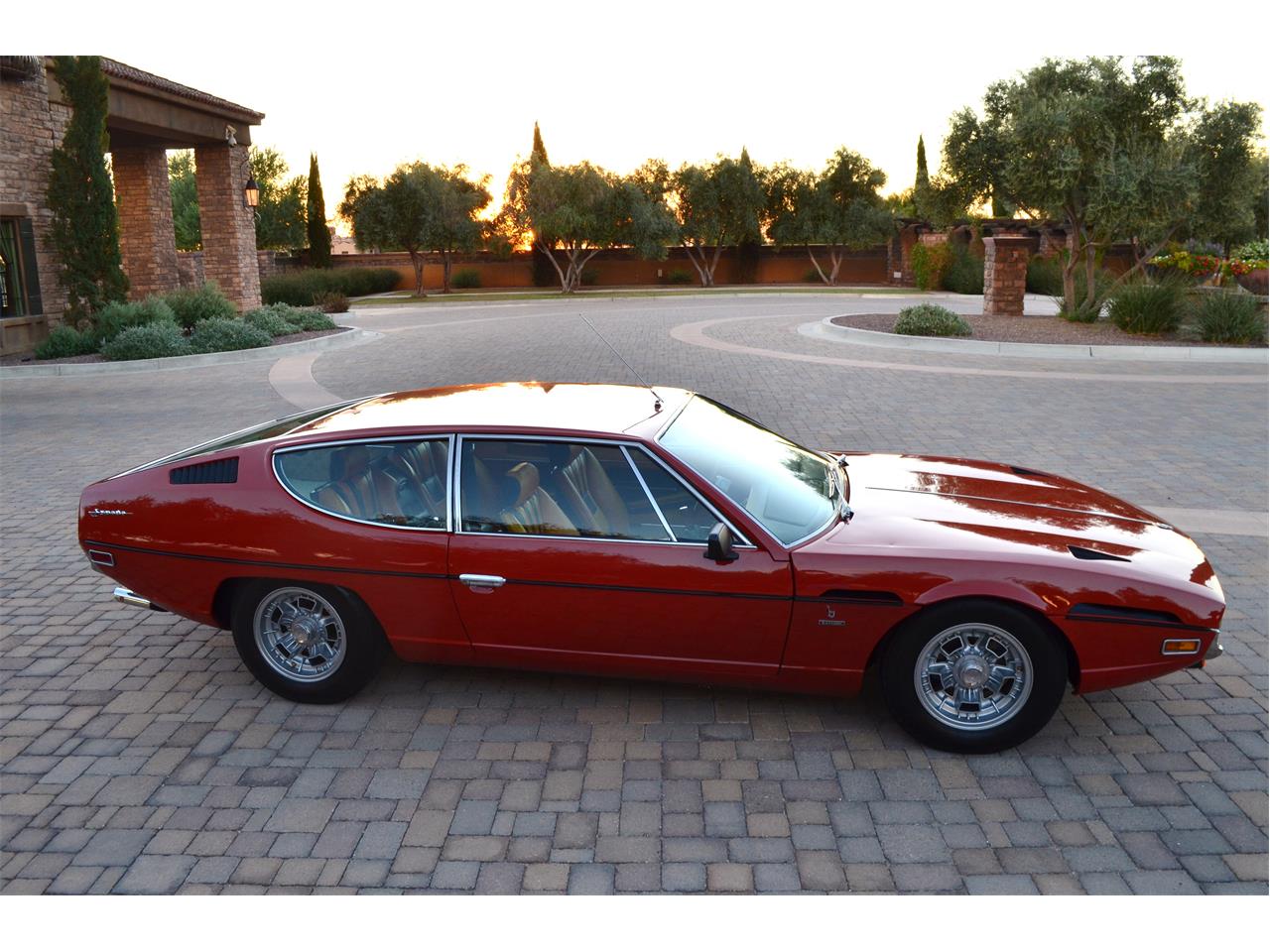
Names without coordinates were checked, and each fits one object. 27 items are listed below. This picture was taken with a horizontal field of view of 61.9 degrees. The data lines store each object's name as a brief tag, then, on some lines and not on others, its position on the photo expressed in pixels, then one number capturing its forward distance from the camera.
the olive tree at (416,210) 45.69
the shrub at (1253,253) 30.61
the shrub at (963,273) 39.69
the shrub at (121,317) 20.50
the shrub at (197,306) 22.92
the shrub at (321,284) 39.44
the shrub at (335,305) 32.66
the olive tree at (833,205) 51.59
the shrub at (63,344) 19.88
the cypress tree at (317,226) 50.19
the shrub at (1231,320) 18.97
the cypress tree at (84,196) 20.38
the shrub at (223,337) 20.81
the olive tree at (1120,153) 20.91
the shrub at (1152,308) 20.33
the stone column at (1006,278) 25.27
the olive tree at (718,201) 51.69
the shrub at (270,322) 22.78
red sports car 4.40
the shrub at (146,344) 19.56
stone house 19.81
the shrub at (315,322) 24.95
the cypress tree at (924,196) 25.02
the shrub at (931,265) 41.62
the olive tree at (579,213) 45.66
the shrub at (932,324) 21.58
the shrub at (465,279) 53.75
